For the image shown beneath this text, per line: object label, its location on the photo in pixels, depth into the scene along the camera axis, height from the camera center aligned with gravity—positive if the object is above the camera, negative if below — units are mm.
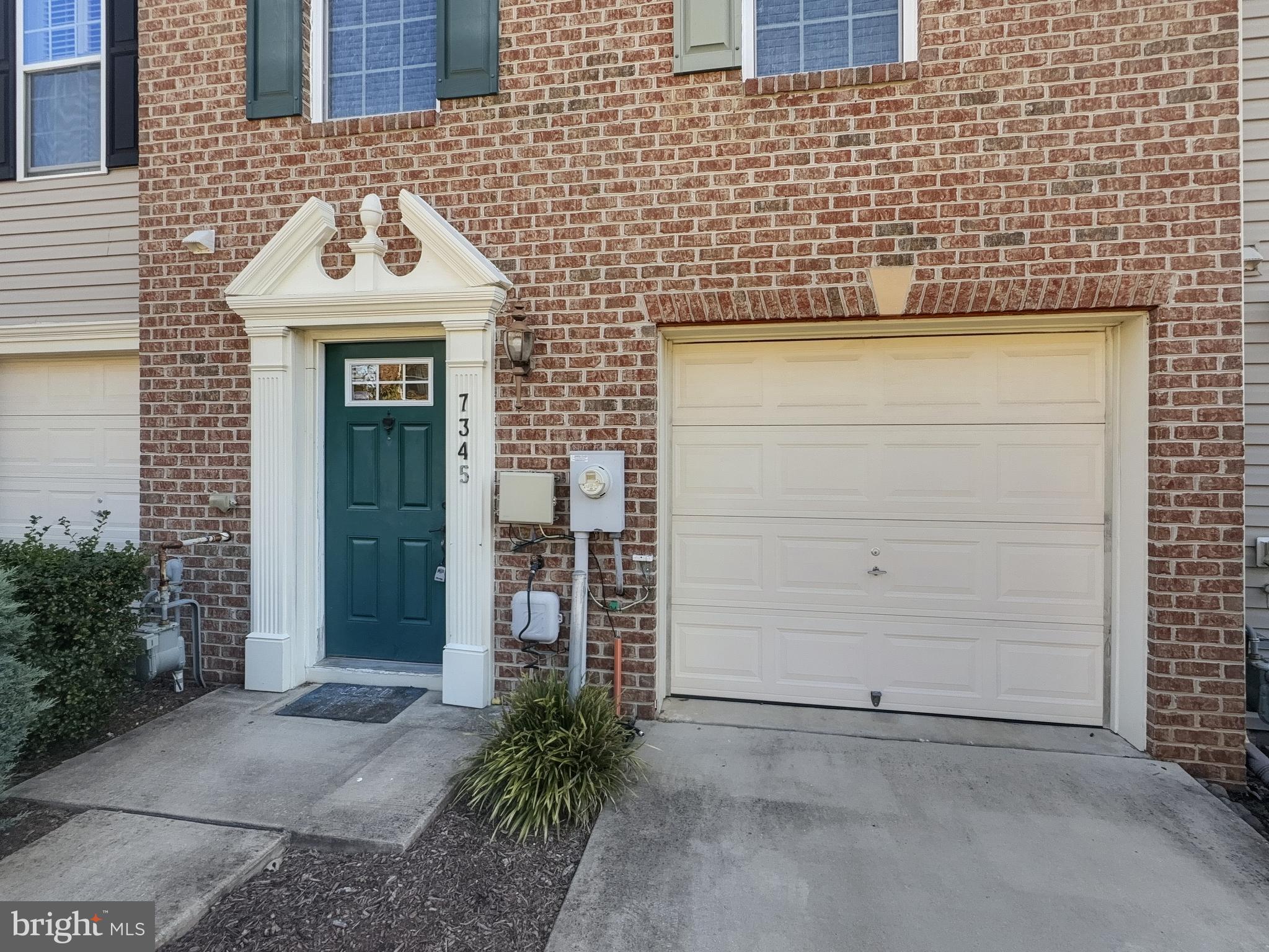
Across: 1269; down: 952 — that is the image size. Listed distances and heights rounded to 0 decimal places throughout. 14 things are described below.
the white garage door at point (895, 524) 3779 -311
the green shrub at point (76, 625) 3344 -847
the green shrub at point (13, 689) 2652 -917
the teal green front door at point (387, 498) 4266 -185
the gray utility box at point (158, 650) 4027 -1137
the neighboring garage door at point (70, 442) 4996 +210
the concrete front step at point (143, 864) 2332 -1519
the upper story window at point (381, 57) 4270 +2730
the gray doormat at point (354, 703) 3854 -1431
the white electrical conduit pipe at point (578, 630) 3701 -908
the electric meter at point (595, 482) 3736 -61
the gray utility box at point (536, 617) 3875 -871
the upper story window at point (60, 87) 4969 +2937
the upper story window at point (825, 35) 3797 +2576
